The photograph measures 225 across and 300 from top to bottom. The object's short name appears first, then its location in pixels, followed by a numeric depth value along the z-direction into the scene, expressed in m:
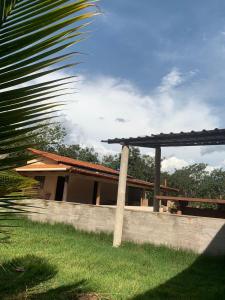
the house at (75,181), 14.45
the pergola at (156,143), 7.96
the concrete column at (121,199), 8.63
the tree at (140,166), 37.92
